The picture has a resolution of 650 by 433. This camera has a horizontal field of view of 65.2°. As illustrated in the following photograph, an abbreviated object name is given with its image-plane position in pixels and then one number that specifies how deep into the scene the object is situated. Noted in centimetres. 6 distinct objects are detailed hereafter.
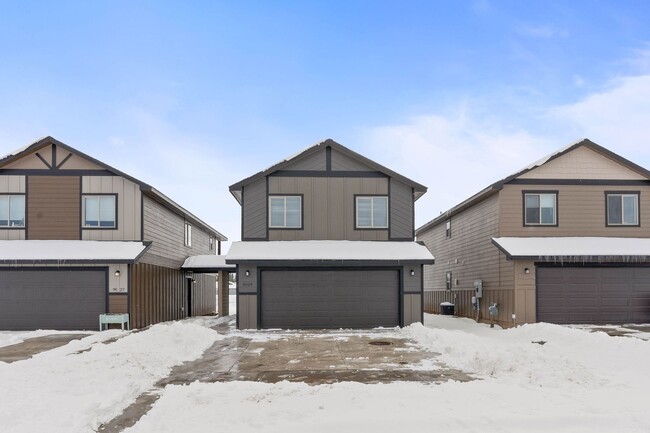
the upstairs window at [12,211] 1992
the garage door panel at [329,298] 1923
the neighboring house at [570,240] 1936
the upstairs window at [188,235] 2809
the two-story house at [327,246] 1905
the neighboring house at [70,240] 1917
